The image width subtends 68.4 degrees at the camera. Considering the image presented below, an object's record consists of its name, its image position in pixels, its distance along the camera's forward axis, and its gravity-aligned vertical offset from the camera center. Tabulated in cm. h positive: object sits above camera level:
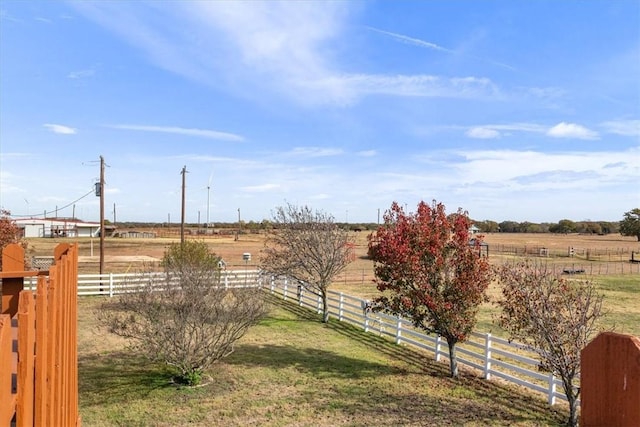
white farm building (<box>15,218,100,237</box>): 8125 -41
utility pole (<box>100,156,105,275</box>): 2545 +63
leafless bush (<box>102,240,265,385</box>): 1005 -206
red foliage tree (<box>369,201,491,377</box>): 1098 -107
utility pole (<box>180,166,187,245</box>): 3319 +311
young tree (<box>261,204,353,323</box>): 1794 -91
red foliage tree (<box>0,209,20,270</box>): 1837 -18
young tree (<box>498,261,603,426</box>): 789 -155
